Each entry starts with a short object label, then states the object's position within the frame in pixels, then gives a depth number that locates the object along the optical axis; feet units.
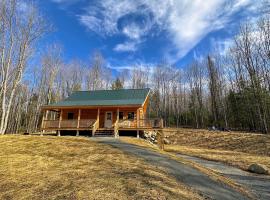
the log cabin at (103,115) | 44.70
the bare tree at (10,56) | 39.60
